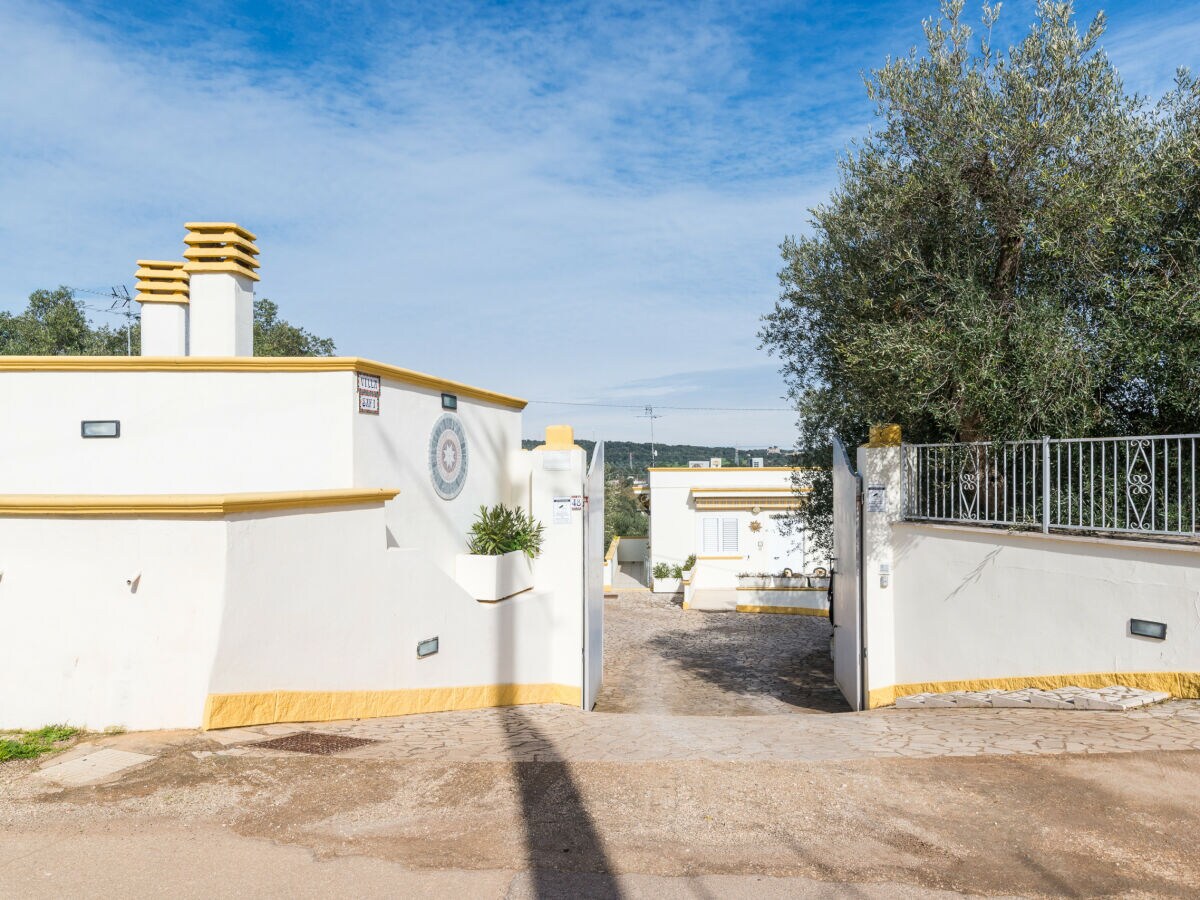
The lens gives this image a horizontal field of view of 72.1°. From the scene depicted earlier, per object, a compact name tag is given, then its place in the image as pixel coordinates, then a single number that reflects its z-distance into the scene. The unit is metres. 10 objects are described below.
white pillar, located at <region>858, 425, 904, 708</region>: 8.62
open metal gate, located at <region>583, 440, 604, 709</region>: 9.54
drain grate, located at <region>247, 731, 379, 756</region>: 5.50
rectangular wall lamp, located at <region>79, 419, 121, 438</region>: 7.52
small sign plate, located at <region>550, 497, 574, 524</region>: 9.60
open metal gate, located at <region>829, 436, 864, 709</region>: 8.73
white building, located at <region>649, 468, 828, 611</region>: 28.84
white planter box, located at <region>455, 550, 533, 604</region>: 9.15
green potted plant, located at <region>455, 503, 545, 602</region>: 9.17
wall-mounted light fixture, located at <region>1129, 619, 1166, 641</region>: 6.00
